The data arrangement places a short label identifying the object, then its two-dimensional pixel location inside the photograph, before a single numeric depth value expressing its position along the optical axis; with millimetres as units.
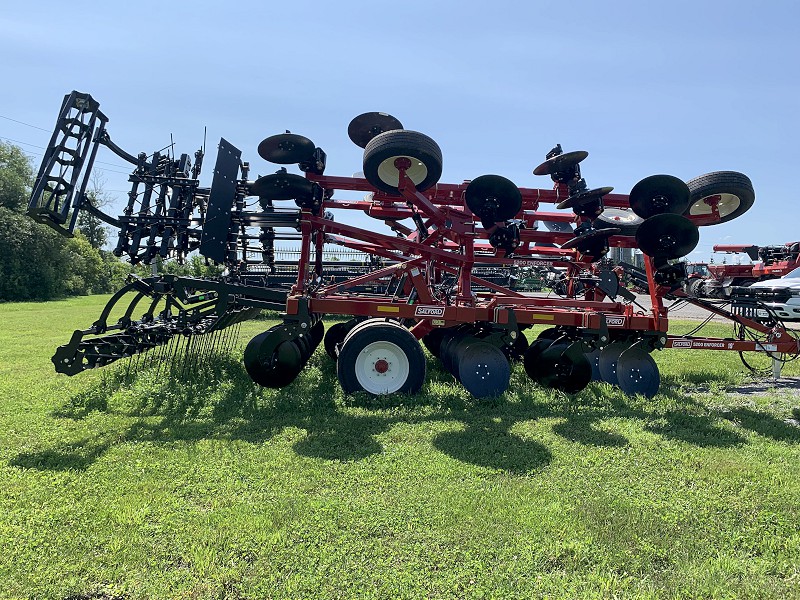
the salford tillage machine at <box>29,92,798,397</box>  6055
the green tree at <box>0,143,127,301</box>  31750
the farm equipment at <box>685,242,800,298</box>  16641
